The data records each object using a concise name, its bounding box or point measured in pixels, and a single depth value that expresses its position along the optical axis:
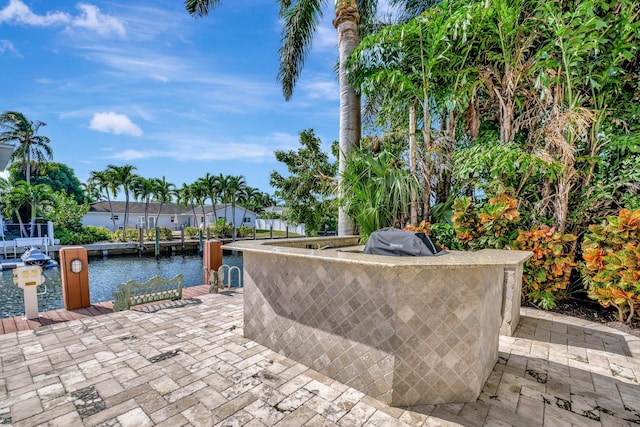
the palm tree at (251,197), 29.73
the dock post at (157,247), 18.04
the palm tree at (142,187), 24.16
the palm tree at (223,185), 26.56
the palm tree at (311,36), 6.25
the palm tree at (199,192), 26.12
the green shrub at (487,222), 4.51
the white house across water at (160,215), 28.83
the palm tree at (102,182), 22.70
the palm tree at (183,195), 26.84
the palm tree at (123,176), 22.84
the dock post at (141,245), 18.69
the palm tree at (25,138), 21.72
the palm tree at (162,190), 25.81
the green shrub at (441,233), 5.10
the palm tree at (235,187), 27.05
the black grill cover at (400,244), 2.35
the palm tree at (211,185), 26.16
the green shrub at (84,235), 17.94
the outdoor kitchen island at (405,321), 2.07
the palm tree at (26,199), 17.34
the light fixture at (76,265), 4.82
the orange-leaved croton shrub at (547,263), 4.22
